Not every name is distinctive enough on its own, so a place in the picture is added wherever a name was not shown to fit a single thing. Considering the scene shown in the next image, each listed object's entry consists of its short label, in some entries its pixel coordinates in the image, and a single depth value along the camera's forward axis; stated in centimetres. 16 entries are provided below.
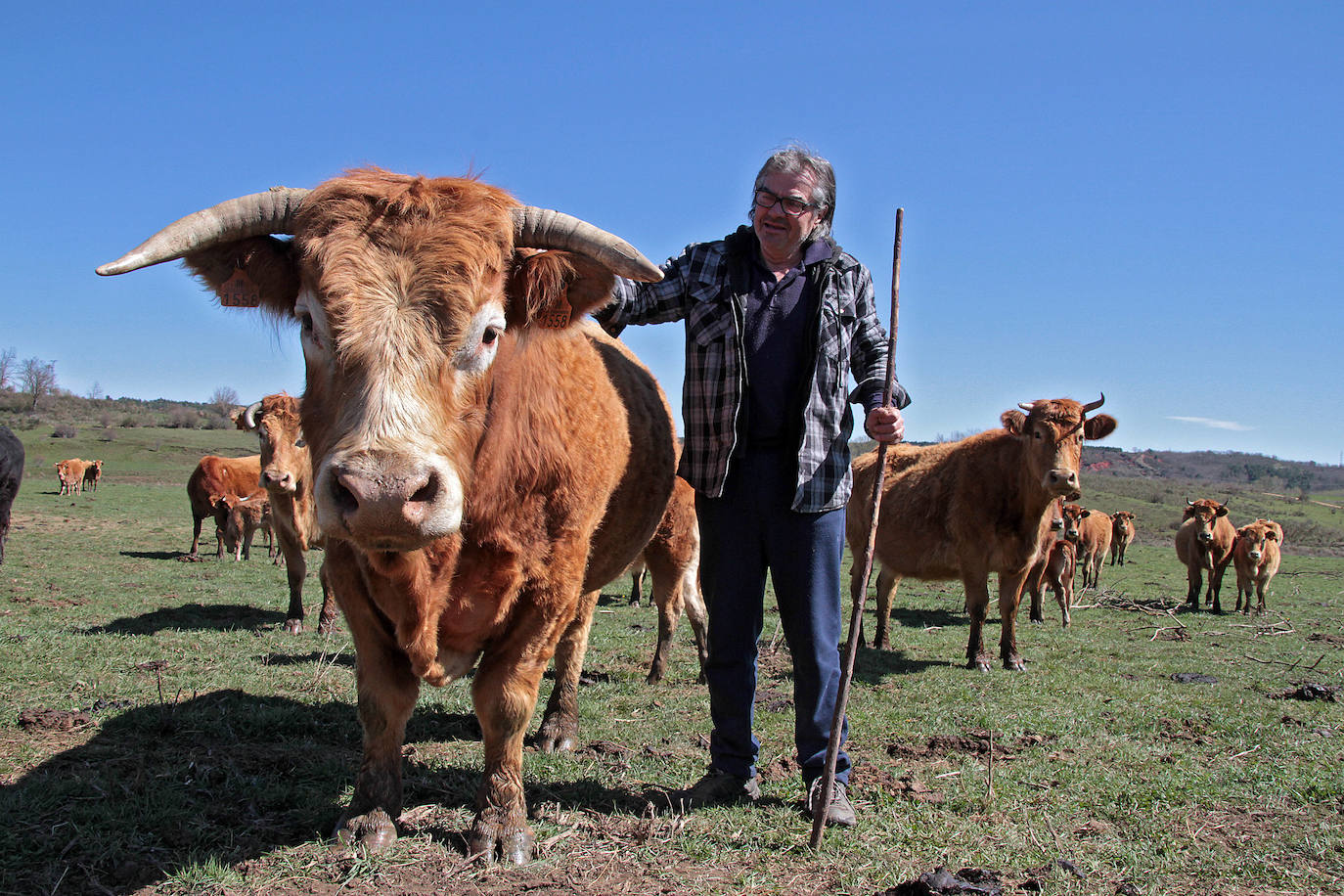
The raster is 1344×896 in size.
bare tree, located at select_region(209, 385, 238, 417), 8059
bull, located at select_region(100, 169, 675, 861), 258
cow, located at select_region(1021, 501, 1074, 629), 1338
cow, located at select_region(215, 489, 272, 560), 1794
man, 386
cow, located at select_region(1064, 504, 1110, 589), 1881
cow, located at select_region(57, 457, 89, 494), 3341
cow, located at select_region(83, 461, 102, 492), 3600
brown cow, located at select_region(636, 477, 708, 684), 683
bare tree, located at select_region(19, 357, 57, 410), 7769
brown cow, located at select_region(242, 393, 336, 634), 929
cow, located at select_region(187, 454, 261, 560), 1873
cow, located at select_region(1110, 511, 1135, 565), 2588
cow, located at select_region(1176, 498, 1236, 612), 1723
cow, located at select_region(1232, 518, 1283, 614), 1675
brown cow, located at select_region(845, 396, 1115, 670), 910
